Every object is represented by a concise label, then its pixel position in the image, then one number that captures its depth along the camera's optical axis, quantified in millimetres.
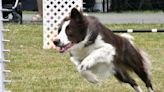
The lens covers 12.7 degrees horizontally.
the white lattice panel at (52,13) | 13674
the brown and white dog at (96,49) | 7051
